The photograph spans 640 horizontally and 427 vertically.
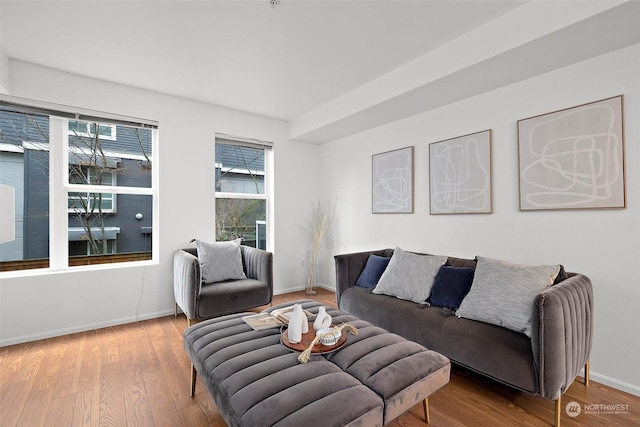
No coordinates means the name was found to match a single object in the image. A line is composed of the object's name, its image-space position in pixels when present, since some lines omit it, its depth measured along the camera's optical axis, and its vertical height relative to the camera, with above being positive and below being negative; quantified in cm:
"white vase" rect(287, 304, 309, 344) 172 -65
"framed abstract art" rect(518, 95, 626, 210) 205 +42
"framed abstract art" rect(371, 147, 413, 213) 349 +42
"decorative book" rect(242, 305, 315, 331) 196 -72
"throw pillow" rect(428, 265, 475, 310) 236 -59
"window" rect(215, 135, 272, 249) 407 +38
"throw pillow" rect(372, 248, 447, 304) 256 -56
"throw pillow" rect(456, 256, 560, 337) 190 -54
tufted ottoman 119 -76
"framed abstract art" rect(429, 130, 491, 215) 276 +40
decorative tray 163 -73
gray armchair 288 -75
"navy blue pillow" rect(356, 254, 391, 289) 304 -58
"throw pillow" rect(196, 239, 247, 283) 330 -51
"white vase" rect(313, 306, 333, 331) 182 -65
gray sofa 163 -79
